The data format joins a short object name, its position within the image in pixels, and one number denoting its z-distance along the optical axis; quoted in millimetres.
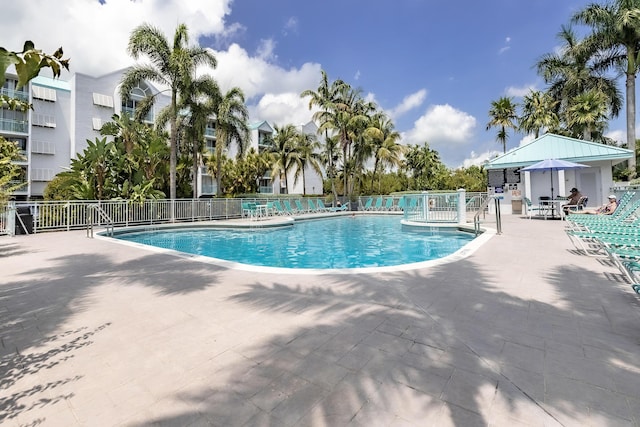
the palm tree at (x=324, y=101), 26547
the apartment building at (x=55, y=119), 28688
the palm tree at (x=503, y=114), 27516
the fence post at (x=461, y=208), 13094
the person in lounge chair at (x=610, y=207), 11430
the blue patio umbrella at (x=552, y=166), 13938
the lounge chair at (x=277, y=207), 20828
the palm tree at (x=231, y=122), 21203
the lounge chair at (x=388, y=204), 24109
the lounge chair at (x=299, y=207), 23370
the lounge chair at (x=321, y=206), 25223
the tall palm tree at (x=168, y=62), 16078
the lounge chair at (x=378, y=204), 25898
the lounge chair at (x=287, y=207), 21816
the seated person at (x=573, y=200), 14055
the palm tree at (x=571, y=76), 24141
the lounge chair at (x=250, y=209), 19058
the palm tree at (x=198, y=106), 18094
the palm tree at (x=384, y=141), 26622
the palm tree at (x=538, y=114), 25609
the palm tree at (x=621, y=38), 20438
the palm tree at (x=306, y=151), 31766
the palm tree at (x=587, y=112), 22453
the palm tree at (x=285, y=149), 32094
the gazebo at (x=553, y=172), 17662
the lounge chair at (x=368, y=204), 27078
